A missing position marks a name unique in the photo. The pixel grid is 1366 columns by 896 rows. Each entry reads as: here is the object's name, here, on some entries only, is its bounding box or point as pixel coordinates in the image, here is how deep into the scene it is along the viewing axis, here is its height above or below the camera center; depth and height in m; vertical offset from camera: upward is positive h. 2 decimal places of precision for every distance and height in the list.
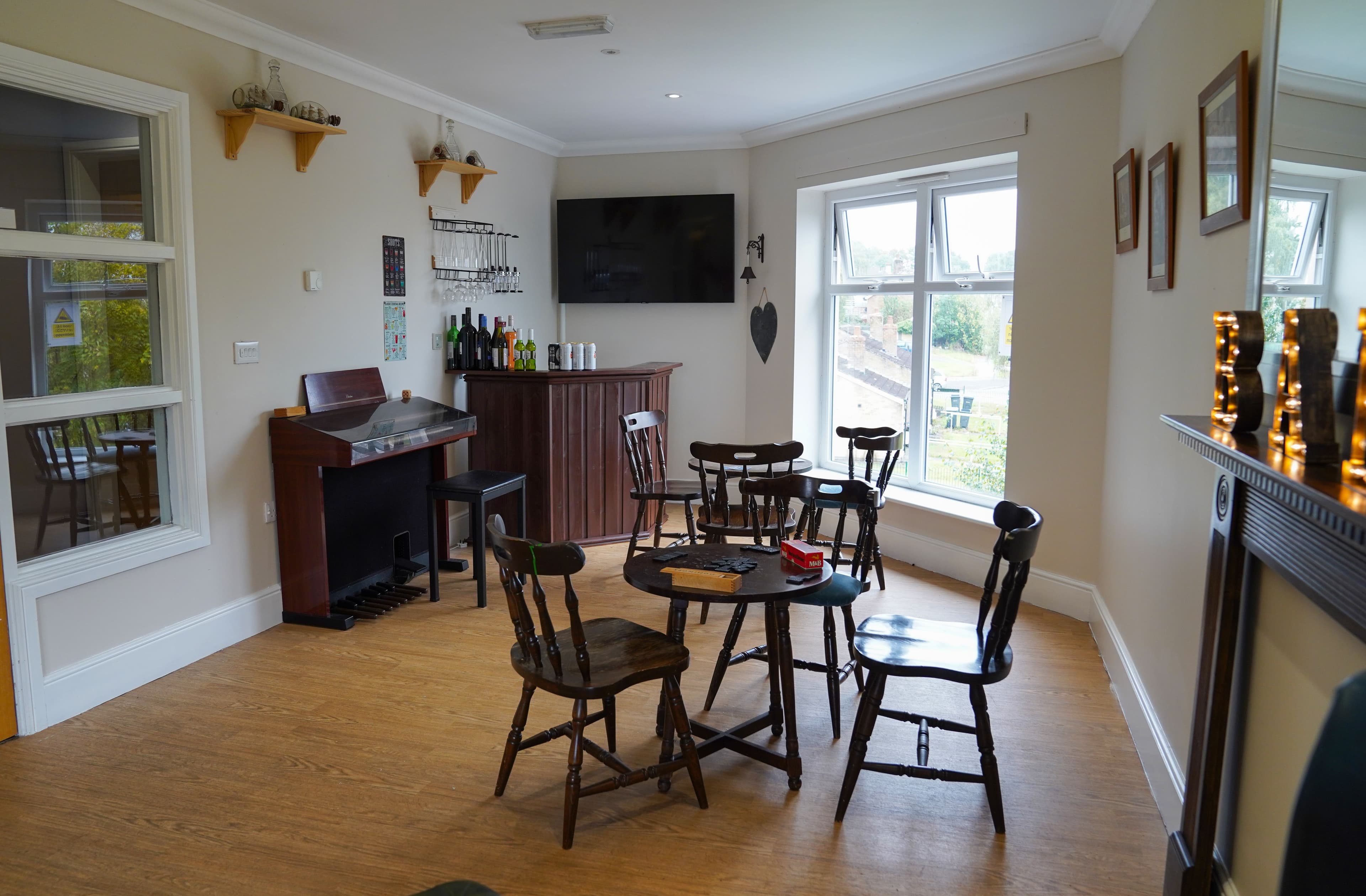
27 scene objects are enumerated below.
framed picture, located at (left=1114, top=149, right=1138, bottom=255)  3.70 +0.59
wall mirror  1.49 +0.32
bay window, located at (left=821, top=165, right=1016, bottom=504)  5.19 +0.12
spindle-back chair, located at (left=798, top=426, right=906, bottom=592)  4.69 -0.63
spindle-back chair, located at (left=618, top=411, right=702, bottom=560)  4.88 -0.78
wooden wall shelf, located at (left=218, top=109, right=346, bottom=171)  3.88 +0.95
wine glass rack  5.49 +0.51
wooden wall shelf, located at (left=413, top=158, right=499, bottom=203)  5.20 +1.00
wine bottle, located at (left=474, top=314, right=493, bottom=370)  5.68 -0.08
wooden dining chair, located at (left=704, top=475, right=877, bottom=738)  3.17 -0.87
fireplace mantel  1.33 -0.39
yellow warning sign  3.33 +0.04
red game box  2.85 -0.68
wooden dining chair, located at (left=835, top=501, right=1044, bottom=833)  2.51 -0.92
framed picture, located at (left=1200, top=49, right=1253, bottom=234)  2.18 +0.50
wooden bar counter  5.49 -0.62
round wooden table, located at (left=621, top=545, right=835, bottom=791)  2.67 -0.86
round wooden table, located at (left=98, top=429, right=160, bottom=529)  3.63 -0.48
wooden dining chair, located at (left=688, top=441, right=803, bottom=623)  4.05 -0.66
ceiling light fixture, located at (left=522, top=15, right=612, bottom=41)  3.93 +1.38
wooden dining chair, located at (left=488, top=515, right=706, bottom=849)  2.46 -0.94
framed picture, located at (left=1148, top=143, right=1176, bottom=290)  3.01 +0.44
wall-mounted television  6.47 +0.67
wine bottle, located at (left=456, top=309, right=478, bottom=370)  5.65 -0.04
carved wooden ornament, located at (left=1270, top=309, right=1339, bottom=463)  1.47 -0.07
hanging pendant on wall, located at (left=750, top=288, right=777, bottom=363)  6.34 +0.10
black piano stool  4.61 -0.80
